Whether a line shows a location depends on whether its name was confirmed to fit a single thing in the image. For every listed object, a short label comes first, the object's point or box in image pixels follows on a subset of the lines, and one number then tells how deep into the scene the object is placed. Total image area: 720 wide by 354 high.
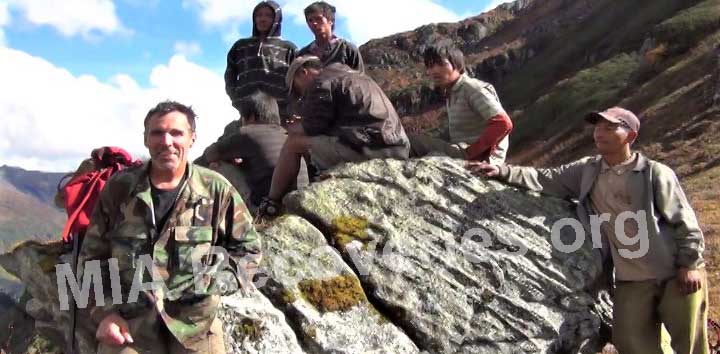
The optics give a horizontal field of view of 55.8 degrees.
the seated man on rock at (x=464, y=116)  7.79
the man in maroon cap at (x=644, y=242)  6.62
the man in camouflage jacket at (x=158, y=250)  4.86
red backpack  6.07
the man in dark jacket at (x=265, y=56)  11.12
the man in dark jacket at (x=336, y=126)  7.71
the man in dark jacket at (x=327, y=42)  9.88
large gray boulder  6.81
